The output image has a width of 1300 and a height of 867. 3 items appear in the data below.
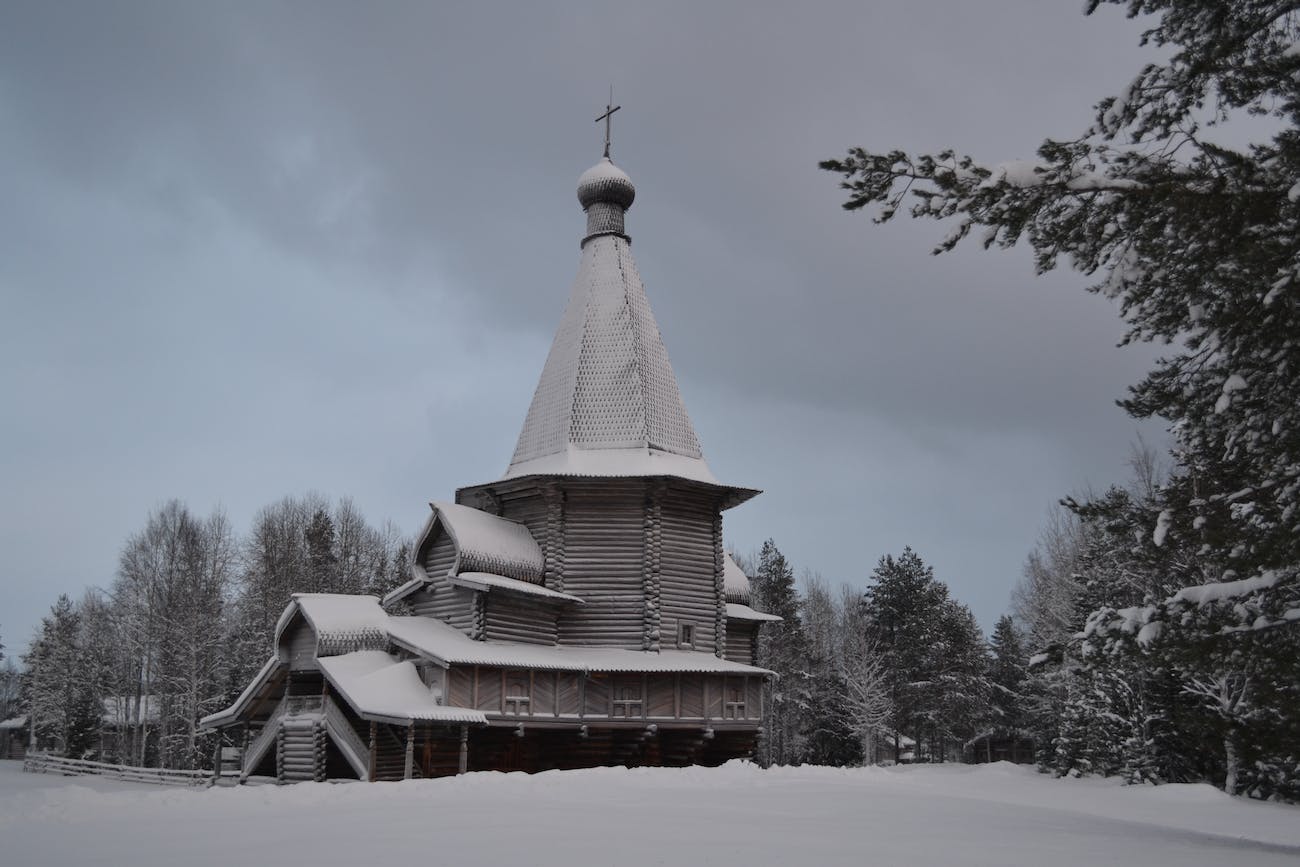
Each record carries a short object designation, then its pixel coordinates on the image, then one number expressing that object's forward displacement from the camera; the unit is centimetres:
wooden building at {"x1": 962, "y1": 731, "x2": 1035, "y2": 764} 5328
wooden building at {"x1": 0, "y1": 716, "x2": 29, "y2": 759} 5753
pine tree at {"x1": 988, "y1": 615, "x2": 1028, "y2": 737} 5119
